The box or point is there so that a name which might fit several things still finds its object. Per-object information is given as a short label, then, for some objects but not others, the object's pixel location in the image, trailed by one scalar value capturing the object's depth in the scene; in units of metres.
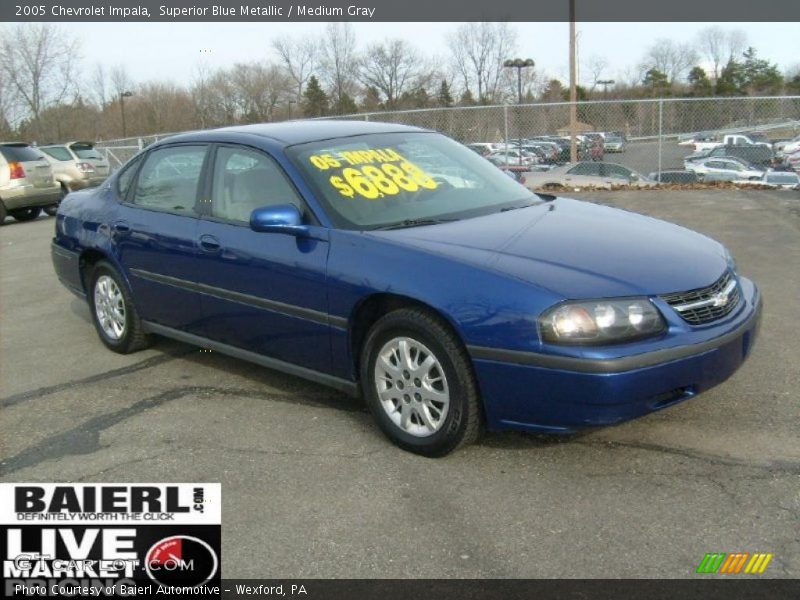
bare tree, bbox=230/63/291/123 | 41.94
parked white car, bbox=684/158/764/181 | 21.53
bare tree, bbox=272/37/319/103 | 41.66
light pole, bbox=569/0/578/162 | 22.45
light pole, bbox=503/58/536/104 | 31.12
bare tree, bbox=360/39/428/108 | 44.09
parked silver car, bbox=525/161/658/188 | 16.02
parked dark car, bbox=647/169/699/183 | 16.50
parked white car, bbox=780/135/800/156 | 19.79
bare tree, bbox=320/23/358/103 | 41.28
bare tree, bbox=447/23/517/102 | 49.22
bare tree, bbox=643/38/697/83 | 61.42
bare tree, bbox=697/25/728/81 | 64.56
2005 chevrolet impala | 3.44
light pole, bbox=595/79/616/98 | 48.53
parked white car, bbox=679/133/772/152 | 21.70
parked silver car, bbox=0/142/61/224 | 15.37
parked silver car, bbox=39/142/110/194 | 18.61
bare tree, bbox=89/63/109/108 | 49.81
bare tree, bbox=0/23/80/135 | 37.56
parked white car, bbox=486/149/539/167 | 16.62
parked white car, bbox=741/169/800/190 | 18.78
